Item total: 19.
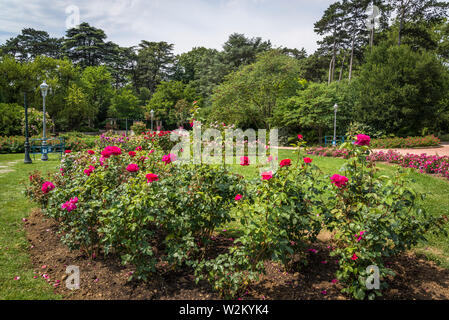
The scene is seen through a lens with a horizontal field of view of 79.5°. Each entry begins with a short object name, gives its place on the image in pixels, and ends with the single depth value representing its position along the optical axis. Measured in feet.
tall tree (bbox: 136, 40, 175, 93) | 134.92
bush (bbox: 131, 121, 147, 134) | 57.62
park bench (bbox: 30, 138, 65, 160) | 33.63
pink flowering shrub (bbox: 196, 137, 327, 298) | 6.95
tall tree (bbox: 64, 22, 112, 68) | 111.04
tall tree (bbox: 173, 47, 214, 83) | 131.85
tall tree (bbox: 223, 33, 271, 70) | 96.73
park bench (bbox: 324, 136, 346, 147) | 58.80
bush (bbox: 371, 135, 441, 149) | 49.60
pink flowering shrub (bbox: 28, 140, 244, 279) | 7.43
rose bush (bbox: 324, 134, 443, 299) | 6.75
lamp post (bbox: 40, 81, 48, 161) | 33.19
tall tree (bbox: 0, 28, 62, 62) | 101.27
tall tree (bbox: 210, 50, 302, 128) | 64.18
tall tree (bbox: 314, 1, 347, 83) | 86.28
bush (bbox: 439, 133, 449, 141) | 70.79
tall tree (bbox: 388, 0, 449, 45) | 68.69
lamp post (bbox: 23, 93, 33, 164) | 30.09
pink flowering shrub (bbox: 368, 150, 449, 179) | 24.32
